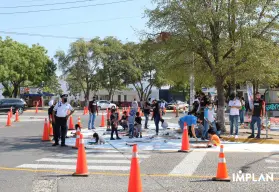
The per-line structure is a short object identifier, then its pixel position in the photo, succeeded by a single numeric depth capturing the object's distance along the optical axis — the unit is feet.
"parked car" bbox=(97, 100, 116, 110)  174.55
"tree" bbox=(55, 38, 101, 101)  184.14
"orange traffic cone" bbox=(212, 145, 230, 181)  25.29
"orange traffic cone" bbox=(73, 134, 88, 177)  27.30
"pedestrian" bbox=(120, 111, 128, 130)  58.85
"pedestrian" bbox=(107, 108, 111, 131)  59.60
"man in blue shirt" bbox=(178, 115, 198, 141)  47.09
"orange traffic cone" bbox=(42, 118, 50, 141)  50.11
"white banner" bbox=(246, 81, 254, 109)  60.42
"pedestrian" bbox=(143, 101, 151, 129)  64.86
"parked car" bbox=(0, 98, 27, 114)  115.55
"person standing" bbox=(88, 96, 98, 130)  61.98
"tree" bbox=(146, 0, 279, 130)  49.37
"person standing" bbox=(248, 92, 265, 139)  46.93
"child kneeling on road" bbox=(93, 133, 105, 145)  45.78
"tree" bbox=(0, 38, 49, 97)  158.72
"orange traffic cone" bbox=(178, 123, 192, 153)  39.22
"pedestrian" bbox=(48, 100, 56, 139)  51.50
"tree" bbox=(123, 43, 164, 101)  185.57
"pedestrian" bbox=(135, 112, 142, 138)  51.65
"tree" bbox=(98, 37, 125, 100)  185.98
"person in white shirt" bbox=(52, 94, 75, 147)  43.80
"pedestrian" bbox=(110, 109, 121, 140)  49.48
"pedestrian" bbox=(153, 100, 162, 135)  54.49
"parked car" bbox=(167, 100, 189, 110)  166.61
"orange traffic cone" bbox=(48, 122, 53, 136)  54.84
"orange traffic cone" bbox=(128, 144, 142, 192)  21.29
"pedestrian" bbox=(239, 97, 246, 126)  67.05
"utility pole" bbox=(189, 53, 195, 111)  58.60
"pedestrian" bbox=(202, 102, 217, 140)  47.72
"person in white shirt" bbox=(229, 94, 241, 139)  49.03
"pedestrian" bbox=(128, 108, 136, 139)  51.80
